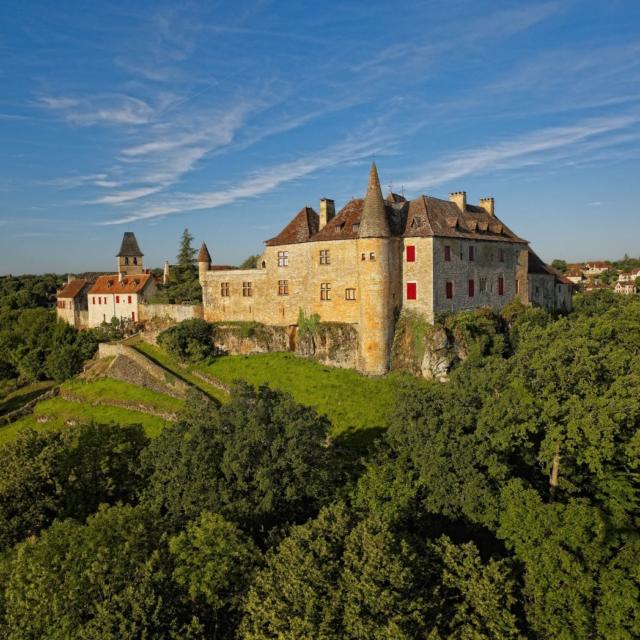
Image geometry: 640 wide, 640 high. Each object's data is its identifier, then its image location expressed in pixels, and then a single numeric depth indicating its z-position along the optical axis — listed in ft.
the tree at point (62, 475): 78.48
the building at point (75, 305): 231.91
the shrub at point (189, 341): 156.35
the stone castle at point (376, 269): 135.74
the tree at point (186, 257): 250.78
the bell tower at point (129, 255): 257.14
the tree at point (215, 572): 57.47
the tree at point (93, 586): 52.47
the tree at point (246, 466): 73.72
